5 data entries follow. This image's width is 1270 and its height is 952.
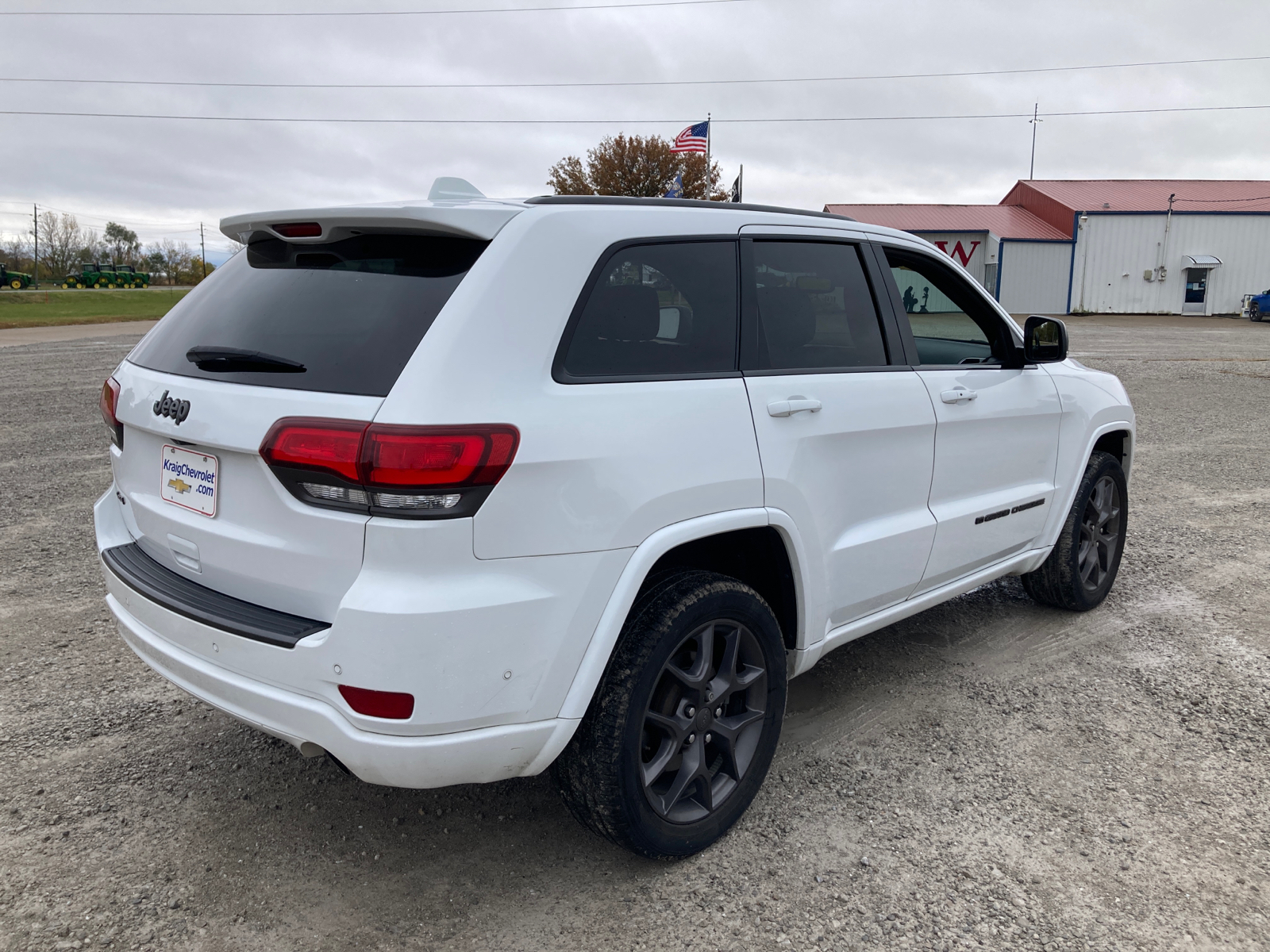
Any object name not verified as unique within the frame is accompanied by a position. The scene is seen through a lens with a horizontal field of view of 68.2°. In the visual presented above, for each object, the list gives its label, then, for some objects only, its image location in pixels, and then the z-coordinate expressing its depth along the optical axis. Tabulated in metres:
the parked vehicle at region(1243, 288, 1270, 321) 37.44
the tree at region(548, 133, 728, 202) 52.03
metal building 42.38
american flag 31.72
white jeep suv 2.11
